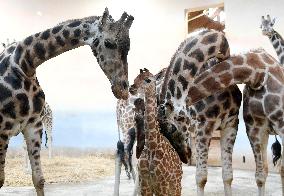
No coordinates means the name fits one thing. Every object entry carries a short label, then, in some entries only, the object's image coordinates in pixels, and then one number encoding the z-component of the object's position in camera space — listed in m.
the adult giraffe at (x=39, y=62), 2.34
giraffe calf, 2.33
